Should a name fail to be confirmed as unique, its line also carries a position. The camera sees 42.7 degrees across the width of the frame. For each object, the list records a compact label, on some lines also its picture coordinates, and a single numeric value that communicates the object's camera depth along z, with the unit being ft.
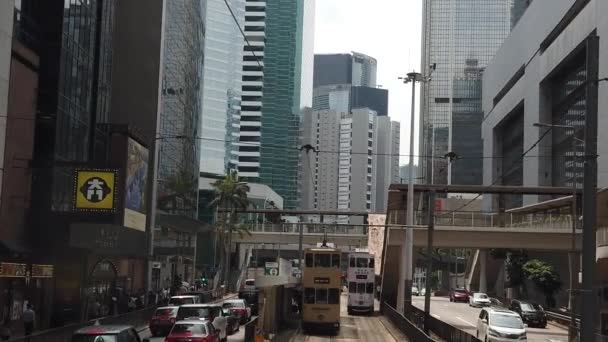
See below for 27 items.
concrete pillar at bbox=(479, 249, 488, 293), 286.54
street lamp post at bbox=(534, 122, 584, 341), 118.93
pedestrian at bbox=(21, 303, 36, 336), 97.45
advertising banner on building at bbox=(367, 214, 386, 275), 195.12
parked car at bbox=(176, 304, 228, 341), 102.06
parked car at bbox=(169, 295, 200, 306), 129.70
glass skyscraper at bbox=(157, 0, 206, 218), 228.22
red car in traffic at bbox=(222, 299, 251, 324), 136.26
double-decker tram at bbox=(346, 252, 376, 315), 187.42
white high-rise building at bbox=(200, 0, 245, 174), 293.06
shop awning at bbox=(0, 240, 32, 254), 107.96
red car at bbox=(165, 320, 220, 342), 79.92
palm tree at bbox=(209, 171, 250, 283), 291.79
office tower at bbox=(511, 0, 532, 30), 483.88
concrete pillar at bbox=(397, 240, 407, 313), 151.03
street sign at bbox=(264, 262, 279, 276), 219.28
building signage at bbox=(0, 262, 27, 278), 105.09
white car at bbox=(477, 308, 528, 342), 107.65
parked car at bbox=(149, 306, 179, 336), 113.06
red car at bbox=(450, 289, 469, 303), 279.90
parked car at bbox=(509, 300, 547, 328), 169.48
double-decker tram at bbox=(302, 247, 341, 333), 135.03
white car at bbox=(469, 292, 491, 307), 233.76
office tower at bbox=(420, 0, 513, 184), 356.18
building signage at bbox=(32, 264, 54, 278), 119.24
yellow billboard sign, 125.80
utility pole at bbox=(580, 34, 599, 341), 44.70
